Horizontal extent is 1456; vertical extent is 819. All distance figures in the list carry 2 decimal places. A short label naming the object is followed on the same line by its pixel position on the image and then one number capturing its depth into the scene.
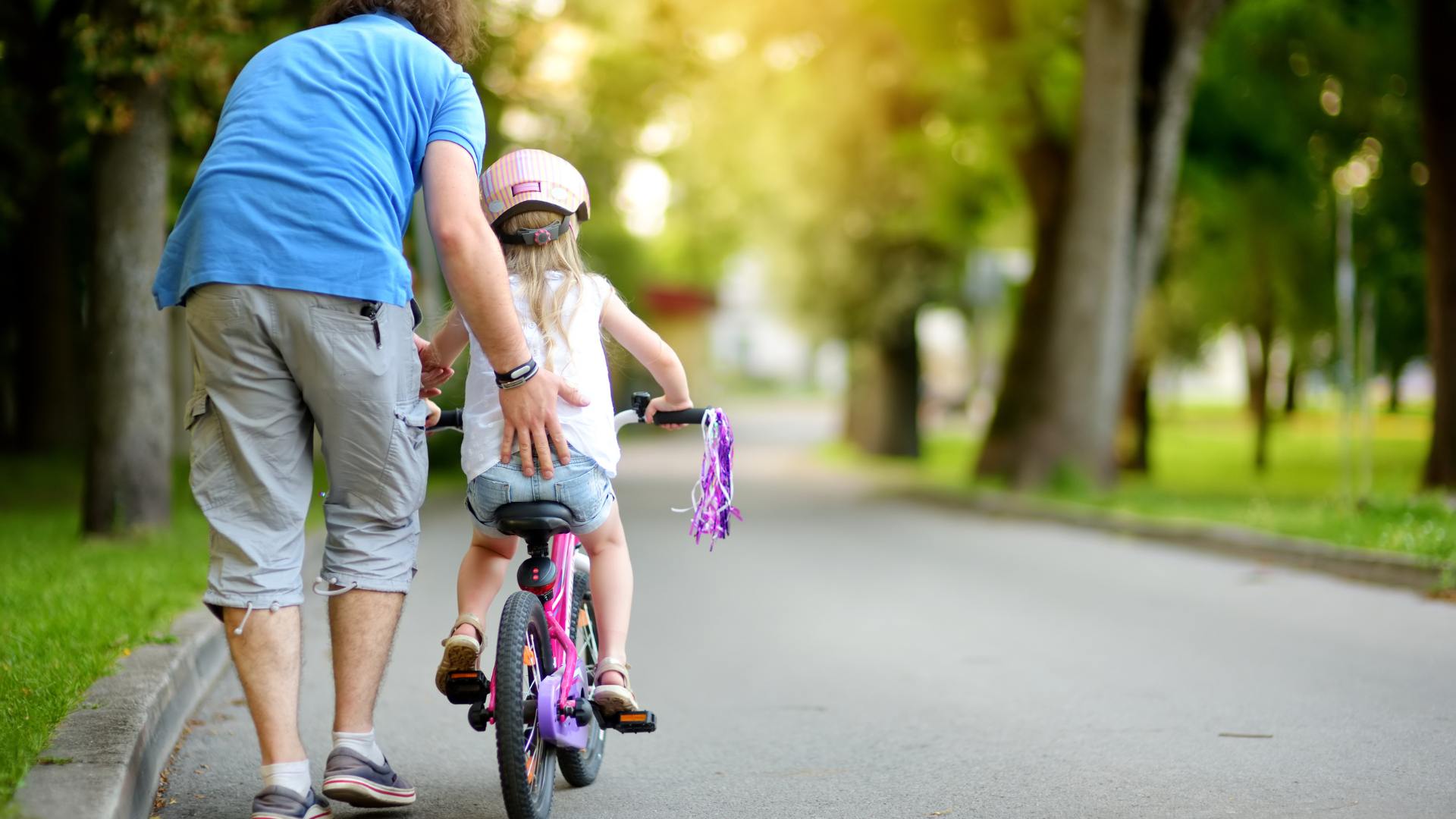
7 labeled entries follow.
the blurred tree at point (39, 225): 16.73
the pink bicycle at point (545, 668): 3.66
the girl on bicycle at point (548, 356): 3.92
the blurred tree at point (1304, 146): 21.03
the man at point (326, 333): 3.62
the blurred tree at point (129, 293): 10.73
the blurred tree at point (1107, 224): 15.96
